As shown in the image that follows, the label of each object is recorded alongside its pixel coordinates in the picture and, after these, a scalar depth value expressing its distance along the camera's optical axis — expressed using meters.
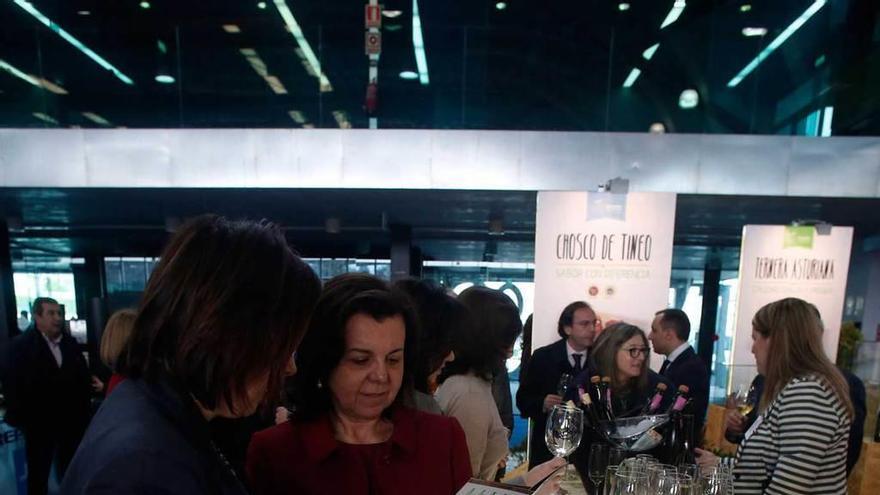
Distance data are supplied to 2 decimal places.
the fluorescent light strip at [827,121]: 3.95
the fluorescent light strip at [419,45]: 4.94
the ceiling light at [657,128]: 4.34
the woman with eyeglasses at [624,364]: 2.62
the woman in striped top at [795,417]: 1.67
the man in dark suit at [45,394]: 3.20
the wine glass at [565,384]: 2.71
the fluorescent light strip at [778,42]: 4.68
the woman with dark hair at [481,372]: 1.66
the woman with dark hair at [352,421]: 0.97
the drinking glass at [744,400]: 2.58
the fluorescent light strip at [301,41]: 4.85
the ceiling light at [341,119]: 4.38
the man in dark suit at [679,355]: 3.00
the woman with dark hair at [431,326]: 1.44
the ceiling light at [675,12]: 4.96
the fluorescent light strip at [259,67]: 4.93
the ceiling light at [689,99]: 4.46
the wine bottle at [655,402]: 2.15
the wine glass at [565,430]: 1.58
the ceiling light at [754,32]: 4.75
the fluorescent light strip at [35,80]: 4.66
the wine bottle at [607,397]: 2.18
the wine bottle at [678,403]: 1.94
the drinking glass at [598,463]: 1.62
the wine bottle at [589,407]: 2.03
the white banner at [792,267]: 3.63
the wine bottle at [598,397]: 2.17
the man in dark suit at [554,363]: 3.03
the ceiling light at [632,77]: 4.77
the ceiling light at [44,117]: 4.33
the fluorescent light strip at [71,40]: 4.88
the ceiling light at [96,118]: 4.36
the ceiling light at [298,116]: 4.50
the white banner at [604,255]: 3.16
